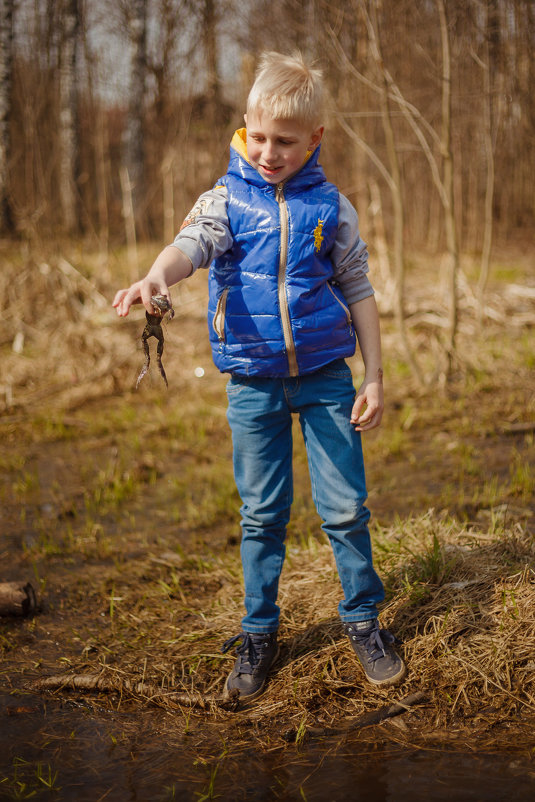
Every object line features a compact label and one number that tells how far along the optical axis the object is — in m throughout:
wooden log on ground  2.99
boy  2.19
